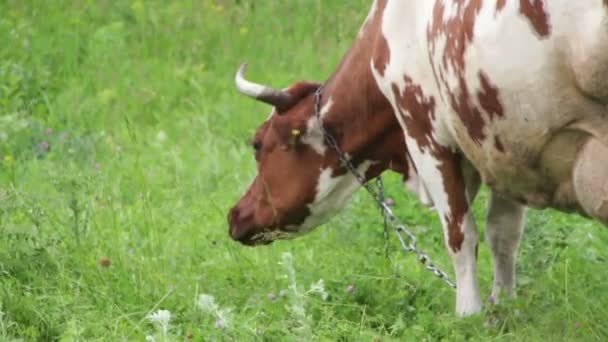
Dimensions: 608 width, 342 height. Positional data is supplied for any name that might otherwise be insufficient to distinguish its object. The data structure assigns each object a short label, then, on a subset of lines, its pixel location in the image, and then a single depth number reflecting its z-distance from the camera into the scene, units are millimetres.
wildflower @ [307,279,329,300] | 11586
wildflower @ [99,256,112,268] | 13383
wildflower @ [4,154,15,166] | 17797
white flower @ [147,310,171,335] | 11289
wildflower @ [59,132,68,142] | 19183
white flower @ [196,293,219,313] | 11477
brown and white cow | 10734
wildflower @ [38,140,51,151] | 18844
